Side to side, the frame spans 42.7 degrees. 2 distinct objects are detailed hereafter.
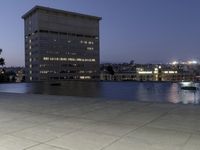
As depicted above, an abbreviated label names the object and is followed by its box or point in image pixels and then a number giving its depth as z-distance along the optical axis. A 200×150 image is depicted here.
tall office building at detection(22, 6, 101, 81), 171.12
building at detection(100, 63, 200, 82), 173.50
